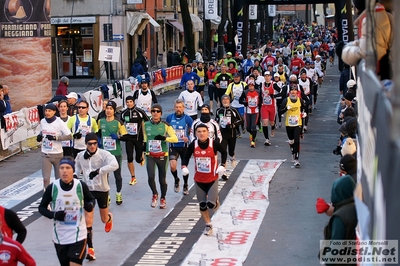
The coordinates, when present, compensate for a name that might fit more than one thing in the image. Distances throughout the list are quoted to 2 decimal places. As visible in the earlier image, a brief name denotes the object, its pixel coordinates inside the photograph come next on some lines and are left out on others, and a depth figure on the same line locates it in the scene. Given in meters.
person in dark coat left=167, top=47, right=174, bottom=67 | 41.63
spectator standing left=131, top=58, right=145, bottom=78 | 32.75
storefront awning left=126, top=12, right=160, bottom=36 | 44.03
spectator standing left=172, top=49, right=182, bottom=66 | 41.28
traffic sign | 35.02
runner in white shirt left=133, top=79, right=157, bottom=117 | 19.25
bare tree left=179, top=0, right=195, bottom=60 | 42.78
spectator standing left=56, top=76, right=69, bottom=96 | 21.52
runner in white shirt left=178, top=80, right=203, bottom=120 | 18.81
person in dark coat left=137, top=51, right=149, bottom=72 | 36.78
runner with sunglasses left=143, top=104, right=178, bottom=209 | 13.54
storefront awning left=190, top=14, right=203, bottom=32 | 60.61
